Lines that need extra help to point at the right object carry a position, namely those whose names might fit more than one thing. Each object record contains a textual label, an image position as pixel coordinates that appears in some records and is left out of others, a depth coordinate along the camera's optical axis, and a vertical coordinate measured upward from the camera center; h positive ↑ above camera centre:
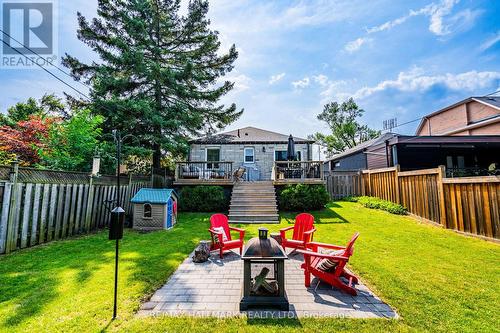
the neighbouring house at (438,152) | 12.59 +2.11
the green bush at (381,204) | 9.65 -0.99
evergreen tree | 11.89 +6.76
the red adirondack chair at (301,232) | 5.01 -1.18
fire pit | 2.96 -1.30
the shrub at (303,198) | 10.64 -0.65
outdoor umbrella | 12.80 +1.93
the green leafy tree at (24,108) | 20.11 +7.63
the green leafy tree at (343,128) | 36.31 +9.49
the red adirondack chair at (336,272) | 3.45 -1.46
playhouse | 7.94 -0.92
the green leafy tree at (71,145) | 7.96 +1.57
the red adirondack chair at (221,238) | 5.10 -1.28
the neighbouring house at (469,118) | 16.58 +5.79
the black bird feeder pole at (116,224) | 2.87 -0.51
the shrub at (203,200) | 11.07 -0.74
